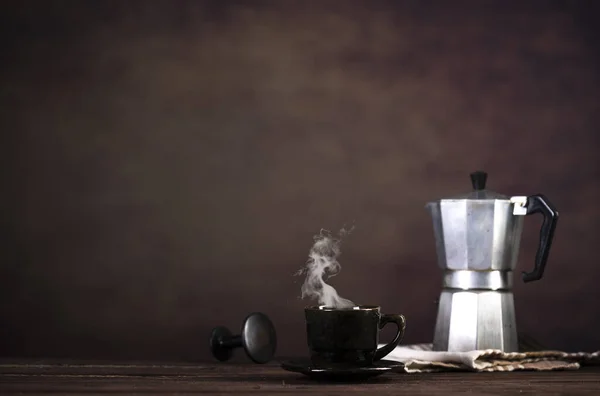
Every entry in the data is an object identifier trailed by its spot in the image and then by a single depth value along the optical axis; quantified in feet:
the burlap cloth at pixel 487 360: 5.19
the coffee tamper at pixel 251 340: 5.46
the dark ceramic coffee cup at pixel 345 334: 4.86
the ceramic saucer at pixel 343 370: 4.80
